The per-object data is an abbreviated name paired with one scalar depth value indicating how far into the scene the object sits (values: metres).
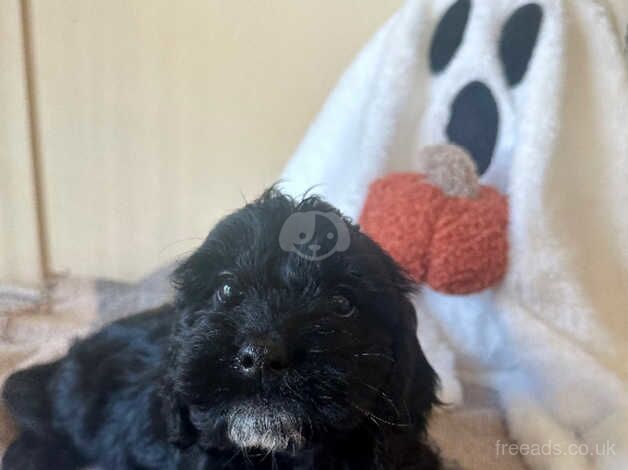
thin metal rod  0.42
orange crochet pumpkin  0.34
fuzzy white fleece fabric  0.34
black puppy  0.20
